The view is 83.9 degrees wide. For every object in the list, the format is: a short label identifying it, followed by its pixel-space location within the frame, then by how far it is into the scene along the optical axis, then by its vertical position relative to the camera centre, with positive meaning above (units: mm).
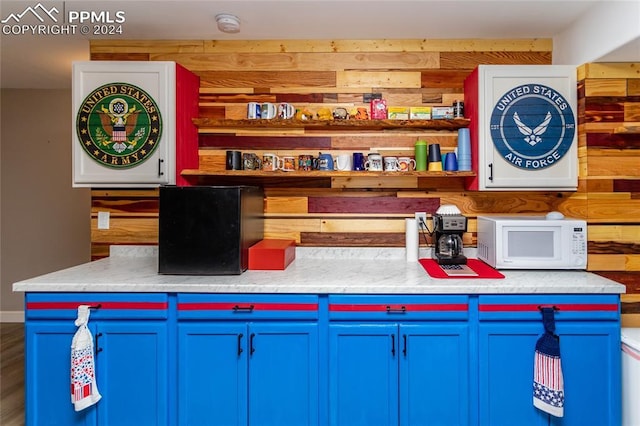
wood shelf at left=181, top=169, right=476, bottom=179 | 2305 +264
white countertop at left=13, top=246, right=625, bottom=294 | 1817 -358
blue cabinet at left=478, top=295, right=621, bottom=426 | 1811 -740
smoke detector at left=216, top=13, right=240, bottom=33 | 2221 +1212
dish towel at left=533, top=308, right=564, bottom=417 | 1740 -782
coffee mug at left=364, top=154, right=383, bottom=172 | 2375 +340
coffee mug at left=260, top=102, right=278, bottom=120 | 2432 +704
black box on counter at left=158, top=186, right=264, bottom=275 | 2020 -93
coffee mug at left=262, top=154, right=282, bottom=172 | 2432 +354
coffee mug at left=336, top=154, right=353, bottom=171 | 2396 +349
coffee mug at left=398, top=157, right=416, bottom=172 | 2400 +337
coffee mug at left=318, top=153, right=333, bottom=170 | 2389 +348
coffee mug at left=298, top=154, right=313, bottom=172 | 2453 +352
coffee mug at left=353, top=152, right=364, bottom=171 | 2396 +356
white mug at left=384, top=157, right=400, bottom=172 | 2396 +337
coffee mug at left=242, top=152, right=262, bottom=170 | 2387 +354
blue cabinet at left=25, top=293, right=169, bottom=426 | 1829 -744
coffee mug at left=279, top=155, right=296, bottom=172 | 2479 +347
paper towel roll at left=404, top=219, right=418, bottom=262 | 2387 -173
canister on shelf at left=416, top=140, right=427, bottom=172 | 2377 +389
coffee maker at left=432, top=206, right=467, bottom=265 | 2189 -132
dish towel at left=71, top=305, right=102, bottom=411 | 1750 -761
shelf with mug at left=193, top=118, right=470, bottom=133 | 2367 +614
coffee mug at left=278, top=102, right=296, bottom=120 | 2436 +703
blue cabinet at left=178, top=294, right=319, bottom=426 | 1834 -763
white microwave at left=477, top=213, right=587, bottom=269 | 2078 -172
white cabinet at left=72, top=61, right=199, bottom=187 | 2242 +590
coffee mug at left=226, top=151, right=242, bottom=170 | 2346 +351
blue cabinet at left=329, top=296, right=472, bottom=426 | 1823 -759
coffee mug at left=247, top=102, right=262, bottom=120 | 2432 +708
